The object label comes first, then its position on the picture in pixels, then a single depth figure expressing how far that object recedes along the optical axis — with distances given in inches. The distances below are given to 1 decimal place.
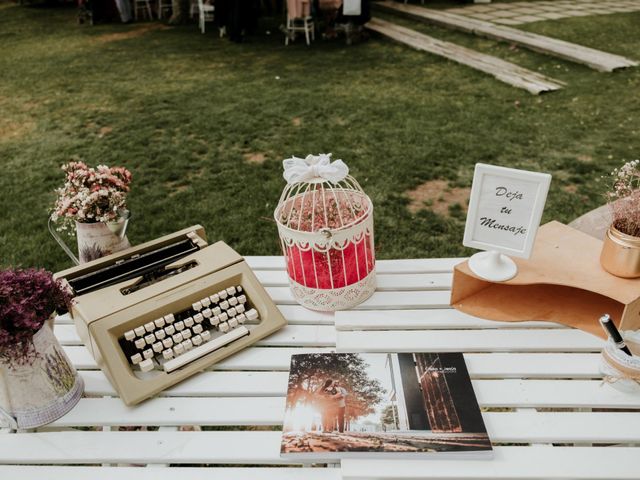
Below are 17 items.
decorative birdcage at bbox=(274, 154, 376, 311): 68.7
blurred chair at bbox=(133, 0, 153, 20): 474.4
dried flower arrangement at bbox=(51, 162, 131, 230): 75.8
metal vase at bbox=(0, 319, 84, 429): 55.8
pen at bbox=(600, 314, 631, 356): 56.0
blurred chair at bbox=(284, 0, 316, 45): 344.3
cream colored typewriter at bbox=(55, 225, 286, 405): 62.9
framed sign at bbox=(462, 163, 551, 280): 64.1
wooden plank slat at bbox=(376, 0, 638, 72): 261.0
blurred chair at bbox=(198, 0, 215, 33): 406.0
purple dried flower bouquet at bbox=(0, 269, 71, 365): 52.4
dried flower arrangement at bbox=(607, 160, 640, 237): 62.1
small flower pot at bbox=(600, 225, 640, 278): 62.0
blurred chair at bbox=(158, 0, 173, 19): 473.1
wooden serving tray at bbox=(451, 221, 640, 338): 66.0
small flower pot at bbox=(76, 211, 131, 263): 77.1
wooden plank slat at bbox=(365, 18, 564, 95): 247.3
